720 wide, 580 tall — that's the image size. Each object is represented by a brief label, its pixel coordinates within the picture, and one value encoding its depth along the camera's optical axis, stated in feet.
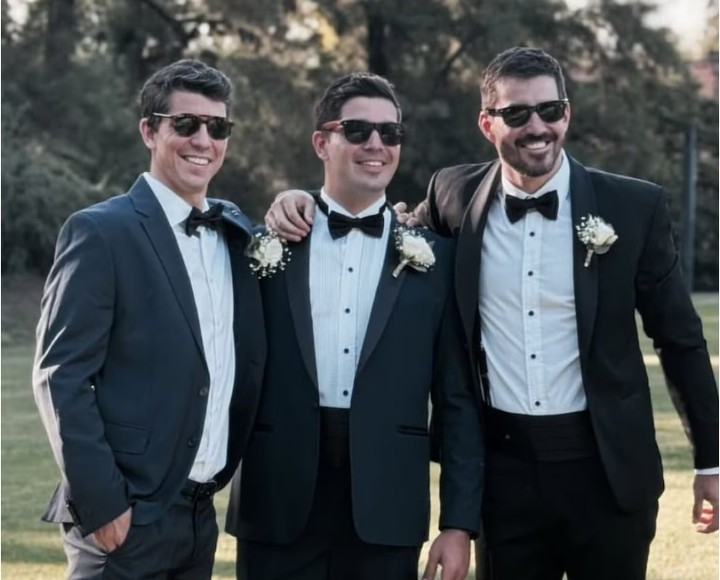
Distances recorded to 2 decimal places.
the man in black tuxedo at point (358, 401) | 13.67
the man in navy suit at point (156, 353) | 12.12
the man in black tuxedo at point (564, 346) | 14.07
